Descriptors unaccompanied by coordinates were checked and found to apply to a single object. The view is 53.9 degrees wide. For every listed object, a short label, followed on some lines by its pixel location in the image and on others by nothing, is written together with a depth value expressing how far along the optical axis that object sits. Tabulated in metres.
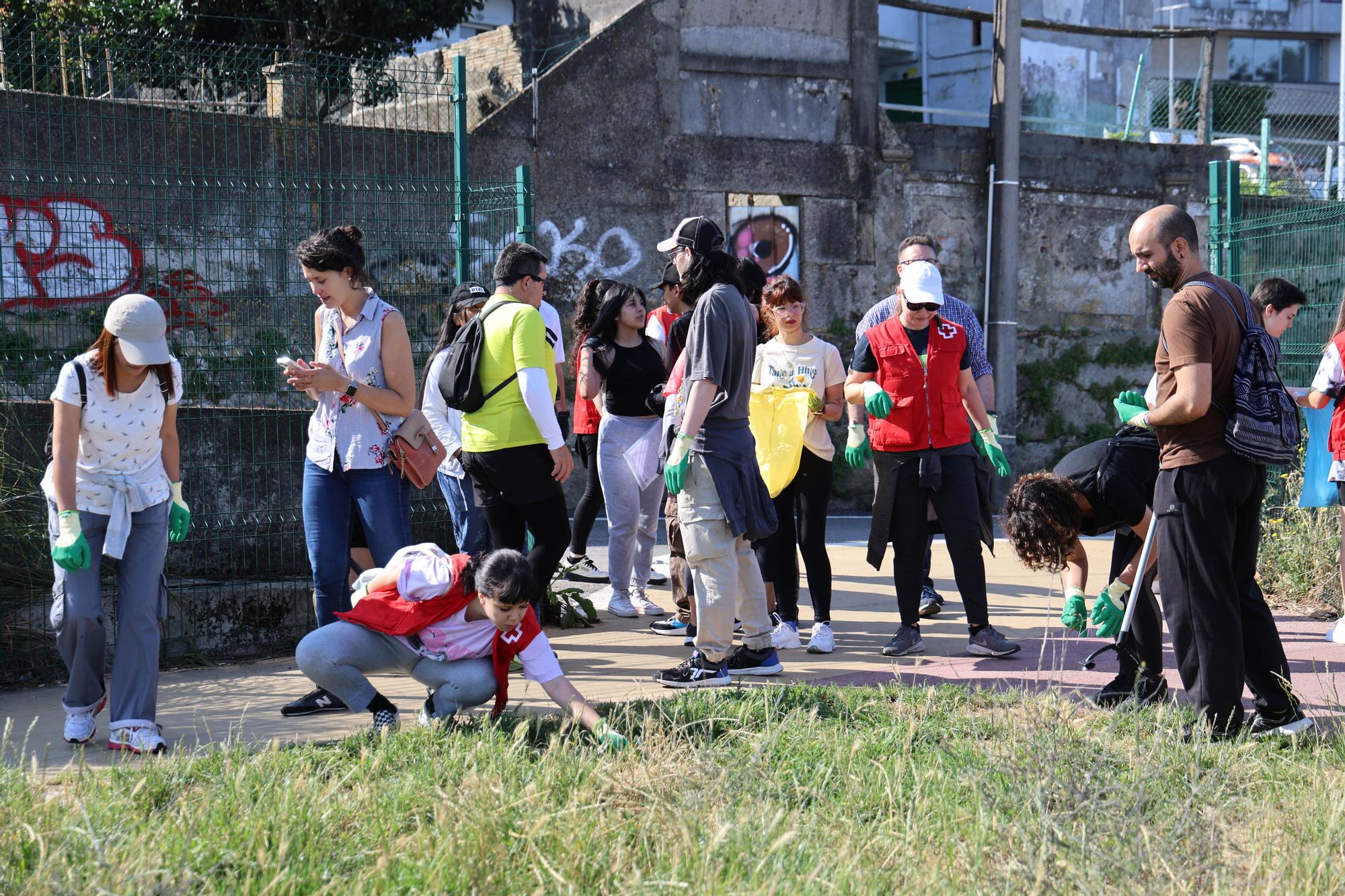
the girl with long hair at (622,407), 7.11
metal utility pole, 13.27
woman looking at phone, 5.27
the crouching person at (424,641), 4.62
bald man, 4.40
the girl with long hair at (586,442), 7.45
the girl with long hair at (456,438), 6.41
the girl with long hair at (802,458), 6.45
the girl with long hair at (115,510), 4.61
